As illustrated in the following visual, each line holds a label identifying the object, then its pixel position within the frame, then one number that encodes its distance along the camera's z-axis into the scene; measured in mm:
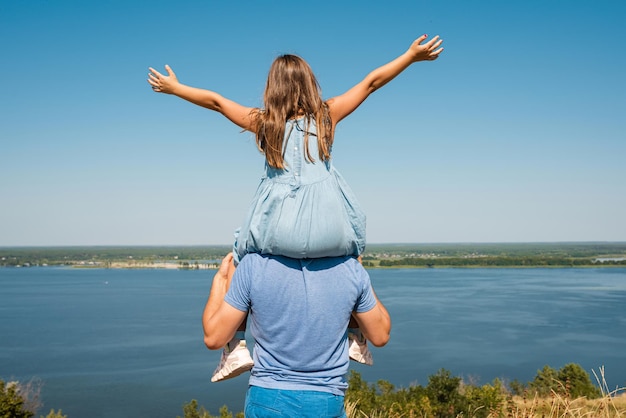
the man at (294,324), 1155
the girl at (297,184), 1133
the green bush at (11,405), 13297
